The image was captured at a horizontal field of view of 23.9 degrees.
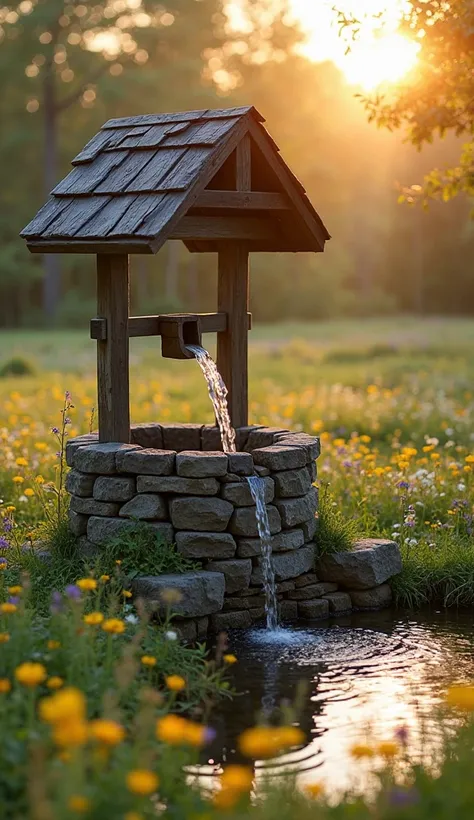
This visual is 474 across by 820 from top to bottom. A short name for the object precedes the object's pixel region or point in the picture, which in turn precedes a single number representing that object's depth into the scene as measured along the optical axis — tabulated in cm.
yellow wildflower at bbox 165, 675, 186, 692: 391
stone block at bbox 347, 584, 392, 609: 687
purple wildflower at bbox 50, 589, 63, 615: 431
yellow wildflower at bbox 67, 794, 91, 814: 277
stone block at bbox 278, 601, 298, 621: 663
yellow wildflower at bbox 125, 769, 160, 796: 280
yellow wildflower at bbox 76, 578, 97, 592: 442
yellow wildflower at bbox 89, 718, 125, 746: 298
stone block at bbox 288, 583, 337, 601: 672
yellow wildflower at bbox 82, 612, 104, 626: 429
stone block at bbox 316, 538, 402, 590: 680
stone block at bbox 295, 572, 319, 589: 675
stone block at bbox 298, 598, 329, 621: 667
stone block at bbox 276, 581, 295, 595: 661
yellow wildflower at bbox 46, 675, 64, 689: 379
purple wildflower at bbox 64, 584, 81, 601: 437
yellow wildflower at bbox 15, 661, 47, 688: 313
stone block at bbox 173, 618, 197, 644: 601
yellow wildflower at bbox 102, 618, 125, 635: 414
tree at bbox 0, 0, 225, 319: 3284
